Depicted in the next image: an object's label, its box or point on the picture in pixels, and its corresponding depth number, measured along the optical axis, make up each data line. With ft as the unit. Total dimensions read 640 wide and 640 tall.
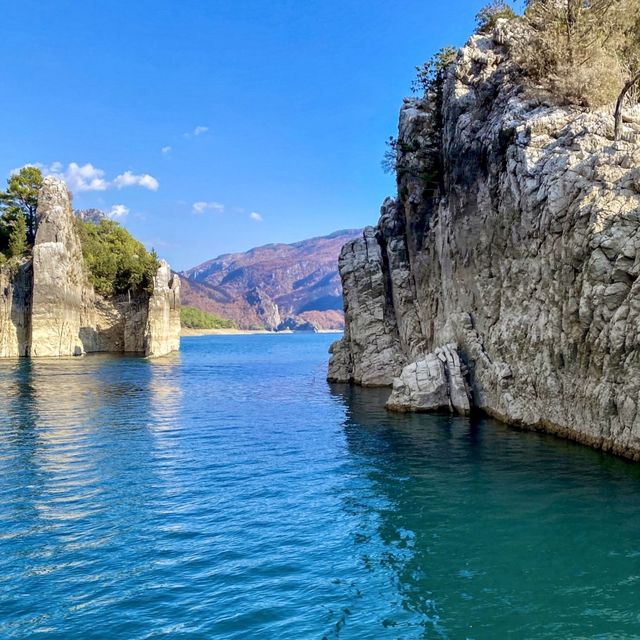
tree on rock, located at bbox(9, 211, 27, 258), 247.58
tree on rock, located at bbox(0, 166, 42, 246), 261.03
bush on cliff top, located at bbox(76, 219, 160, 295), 288.51
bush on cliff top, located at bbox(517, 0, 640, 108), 84.17
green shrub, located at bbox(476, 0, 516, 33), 122.52
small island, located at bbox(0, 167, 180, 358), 234.38
